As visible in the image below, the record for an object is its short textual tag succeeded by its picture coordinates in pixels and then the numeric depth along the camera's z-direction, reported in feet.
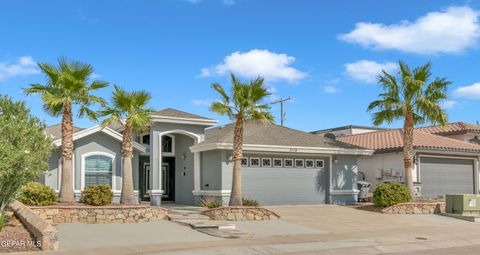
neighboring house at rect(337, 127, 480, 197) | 90.53
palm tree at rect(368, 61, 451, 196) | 76.43
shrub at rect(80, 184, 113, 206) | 59.41
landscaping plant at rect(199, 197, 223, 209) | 67.10
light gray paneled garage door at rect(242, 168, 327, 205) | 78.33
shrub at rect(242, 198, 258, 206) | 68.35
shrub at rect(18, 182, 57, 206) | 57.26
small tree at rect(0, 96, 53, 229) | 42.65
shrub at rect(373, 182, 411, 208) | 75.10
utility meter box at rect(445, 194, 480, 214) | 74.28
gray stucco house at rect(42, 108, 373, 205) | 74.38
